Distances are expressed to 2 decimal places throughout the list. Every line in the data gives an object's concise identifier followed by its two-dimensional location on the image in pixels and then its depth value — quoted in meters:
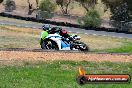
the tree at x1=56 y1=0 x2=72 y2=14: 74.81
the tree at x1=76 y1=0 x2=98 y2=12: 73.12
